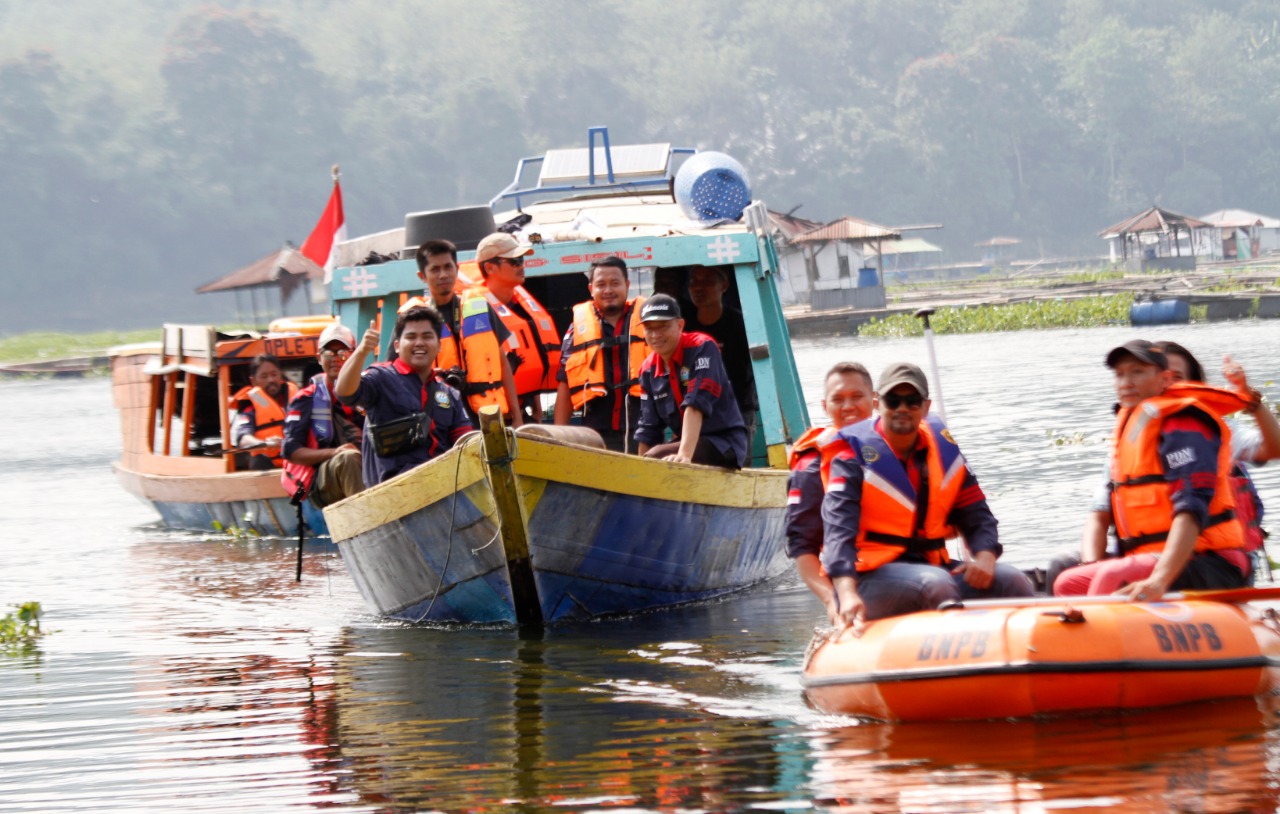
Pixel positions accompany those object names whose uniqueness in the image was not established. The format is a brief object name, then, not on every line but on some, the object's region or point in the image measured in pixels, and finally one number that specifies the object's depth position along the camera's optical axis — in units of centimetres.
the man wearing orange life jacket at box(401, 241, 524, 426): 1966
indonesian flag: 3375
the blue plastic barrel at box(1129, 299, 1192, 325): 7944
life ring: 3212
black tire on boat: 2314
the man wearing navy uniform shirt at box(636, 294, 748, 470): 1823
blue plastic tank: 2383
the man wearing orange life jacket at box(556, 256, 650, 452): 1984
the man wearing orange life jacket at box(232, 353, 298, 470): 2969
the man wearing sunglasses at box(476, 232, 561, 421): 2027
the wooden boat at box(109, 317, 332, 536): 3047
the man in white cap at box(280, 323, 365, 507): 2377
